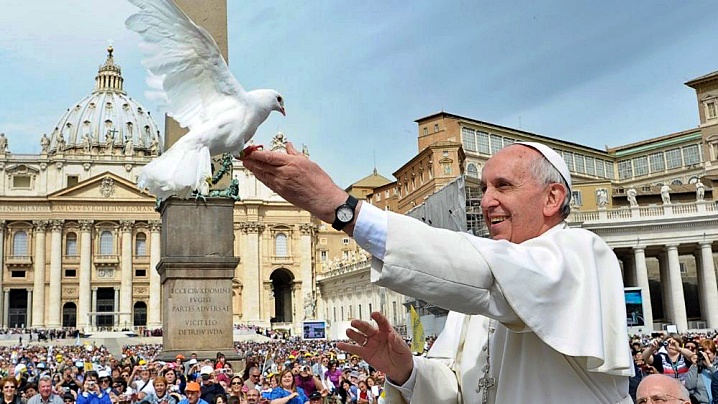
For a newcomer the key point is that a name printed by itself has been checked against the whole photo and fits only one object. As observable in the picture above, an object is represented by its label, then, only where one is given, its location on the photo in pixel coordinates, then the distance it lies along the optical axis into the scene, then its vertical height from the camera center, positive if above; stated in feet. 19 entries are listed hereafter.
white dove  10.65 +3.89
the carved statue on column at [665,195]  152.11 +22.15
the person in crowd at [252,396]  29.66 -2.84
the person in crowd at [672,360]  34.48 -2.56
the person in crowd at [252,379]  36.46 -2.71
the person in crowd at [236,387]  30.55 -2.45
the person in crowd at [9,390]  29.50 -2.10
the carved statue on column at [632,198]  153.99 +22.14
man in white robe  5.74 +0.22
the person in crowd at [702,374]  28.86 -2.68
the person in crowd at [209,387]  30.99 -2.47
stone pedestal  46.91 +3.13
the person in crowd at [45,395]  29.96 -2.43
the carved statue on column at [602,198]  153.89 +22.46
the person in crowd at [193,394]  27.61 -2.39
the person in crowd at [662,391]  11.86 -1.32
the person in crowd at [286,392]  27.94 -2.61
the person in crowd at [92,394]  32.30 -2.67
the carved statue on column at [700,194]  148.87 +21.72
